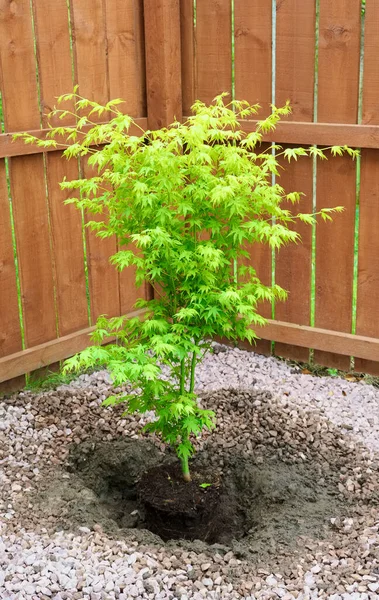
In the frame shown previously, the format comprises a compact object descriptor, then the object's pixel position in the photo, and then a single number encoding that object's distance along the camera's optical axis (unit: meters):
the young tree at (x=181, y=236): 2.83
